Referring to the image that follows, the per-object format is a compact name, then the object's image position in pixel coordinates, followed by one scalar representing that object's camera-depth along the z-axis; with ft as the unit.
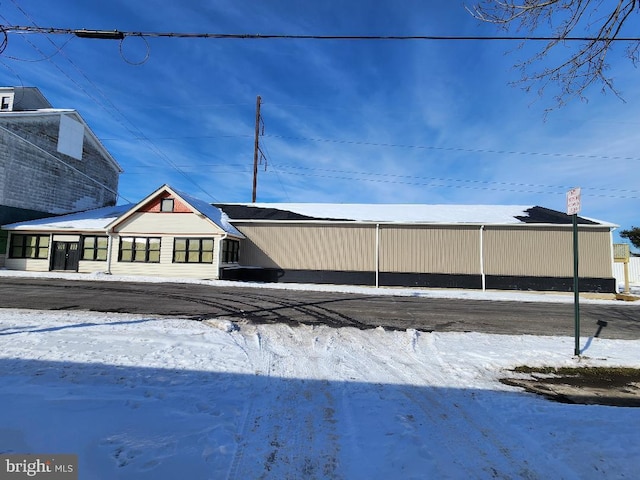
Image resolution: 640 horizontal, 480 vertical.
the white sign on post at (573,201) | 21.90
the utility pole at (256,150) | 102.25
